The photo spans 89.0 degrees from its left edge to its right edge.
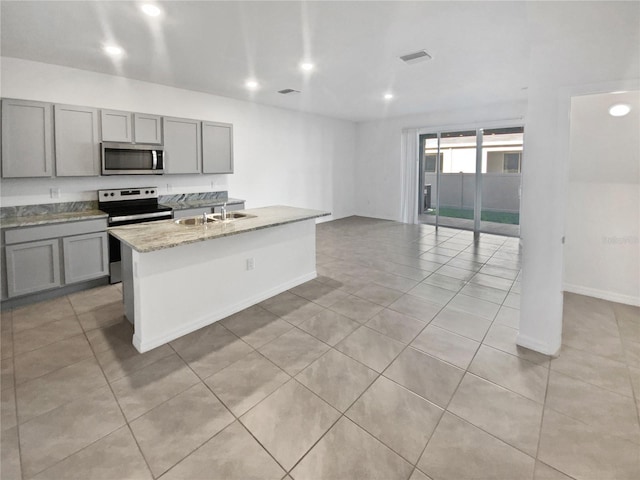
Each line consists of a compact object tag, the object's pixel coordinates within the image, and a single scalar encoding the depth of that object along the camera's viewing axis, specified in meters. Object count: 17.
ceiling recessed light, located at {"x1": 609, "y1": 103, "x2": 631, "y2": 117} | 3.16
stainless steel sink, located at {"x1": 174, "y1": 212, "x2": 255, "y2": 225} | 3.21
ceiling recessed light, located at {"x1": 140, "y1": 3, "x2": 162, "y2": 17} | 2.55
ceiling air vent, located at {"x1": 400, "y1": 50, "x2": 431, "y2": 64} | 3.59
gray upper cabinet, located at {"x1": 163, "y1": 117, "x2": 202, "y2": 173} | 4.59
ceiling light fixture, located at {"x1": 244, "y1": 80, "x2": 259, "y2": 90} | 4.72
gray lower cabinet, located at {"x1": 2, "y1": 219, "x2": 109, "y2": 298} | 3.27
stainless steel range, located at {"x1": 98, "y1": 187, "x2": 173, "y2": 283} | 3.98
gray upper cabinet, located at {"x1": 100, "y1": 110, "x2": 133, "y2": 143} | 3.97
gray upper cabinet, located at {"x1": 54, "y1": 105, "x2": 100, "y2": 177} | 3.67
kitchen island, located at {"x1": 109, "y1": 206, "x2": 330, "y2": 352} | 2.54
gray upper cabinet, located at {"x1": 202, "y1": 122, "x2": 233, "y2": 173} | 5.04
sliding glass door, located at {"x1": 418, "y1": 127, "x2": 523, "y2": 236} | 7.04
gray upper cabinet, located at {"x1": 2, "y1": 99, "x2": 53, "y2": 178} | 3.35
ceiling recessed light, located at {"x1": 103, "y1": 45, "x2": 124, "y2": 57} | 3.35
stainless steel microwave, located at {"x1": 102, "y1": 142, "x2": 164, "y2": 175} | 3.99
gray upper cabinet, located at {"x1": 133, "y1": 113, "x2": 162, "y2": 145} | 4.24
